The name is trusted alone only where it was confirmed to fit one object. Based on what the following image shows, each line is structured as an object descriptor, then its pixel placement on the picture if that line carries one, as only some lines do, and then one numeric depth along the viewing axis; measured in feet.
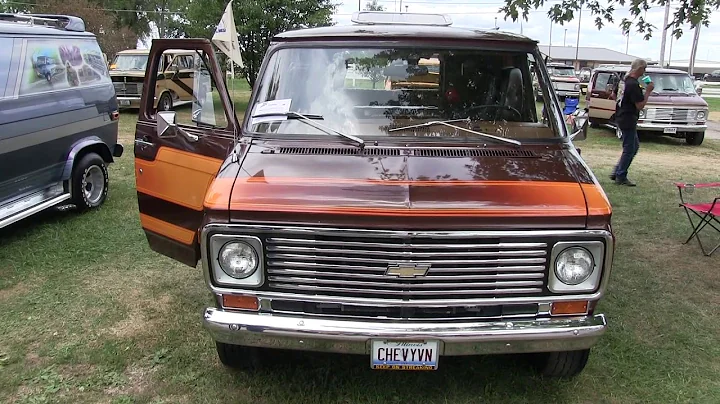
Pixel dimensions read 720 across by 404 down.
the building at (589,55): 286.21
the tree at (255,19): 55.21
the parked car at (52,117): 18.17
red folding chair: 17.38
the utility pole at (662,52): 95.57
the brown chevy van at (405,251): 9.04
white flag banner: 13.74
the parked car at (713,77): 204.25
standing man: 28.27
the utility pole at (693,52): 85.15
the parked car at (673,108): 45.47
